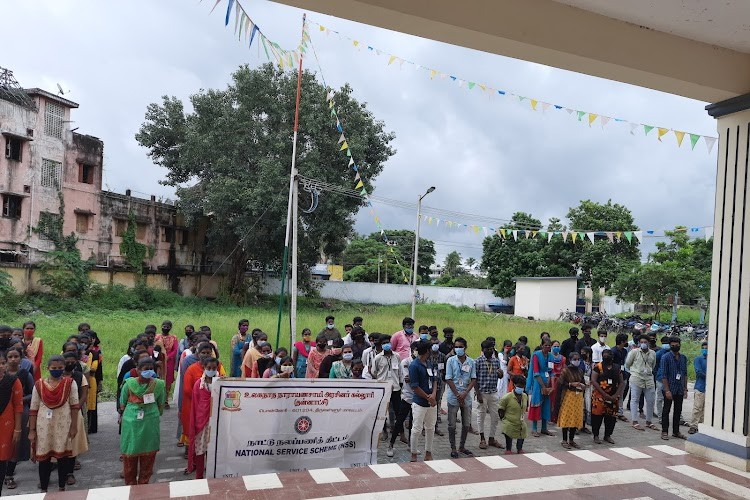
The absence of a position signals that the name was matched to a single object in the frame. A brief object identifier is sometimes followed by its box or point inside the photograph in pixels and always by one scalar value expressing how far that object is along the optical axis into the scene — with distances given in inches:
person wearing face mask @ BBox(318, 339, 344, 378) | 261.6
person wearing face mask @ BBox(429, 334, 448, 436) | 256.4
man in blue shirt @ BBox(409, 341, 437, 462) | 227.1
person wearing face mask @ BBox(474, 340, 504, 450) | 255.8
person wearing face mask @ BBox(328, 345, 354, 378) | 247.0
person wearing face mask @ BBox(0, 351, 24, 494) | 170.4
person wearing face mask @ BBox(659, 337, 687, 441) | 284.5
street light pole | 641.6
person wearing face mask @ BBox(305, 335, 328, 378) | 279.3
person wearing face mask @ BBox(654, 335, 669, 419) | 292.0
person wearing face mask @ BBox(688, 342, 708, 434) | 276.8
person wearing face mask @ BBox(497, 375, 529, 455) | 239.0
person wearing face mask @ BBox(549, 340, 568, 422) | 296.3
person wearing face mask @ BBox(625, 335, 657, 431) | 301.6
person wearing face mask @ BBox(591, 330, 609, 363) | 330.0
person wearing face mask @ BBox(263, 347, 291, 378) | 226.4
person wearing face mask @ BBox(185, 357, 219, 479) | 196.4
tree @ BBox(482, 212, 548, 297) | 1220.5
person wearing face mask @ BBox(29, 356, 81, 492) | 176.4
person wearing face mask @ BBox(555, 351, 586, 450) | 263.3
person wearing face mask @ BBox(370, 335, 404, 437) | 253.8
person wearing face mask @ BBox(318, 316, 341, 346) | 325.1
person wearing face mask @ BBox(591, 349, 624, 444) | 267.6
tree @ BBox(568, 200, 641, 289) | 1059.9
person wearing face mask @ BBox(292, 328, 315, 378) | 302.5
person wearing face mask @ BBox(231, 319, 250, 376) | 311.7
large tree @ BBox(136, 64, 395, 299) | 845.2
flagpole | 402.0
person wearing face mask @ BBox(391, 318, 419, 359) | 315.3
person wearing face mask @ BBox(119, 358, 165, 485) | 175.9
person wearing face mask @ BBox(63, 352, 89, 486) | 189.0
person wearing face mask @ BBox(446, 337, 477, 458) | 244.1
